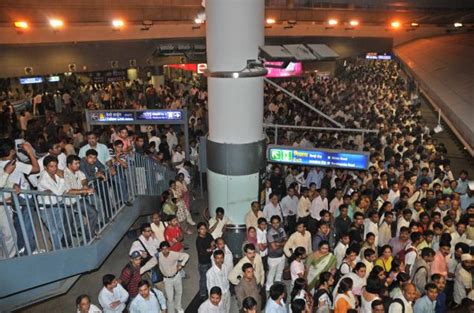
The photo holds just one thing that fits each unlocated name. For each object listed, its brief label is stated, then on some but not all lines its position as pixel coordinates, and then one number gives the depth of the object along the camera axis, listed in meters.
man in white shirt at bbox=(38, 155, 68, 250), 6.46
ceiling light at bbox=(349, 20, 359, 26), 26.53
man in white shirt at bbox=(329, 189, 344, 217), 9.13
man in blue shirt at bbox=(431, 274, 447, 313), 6.28
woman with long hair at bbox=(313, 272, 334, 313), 6.04
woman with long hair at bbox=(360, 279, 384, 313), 5.93
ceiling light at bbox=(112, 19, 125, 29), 18.99
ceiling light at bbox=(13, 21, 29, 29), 16.09
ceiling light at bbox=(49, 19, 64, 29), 16.67
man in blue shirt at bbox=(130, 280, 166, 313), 5.97
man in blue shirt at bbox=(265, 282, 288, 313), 5.92
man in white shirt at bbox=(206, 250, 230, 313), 6.72
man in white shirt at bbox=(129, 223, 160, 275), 6.96
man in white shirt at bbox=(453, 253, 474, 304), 7.07
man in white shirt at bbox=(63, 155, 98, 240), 6.72
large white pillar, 8.12
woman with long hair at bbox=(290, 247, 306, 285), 6.98
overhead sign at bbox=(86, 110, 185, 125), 11.59
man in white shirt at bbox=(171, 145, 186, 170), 12.03
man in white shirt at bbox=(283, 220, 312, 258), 7.61
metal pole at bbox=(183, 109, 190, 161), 11.58
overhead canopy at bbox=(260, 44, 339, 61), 8.27
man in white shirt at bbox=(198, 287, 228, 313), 5.89
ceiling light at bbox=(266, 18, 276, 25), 23.55
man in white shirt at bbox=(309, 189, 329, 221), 9.24
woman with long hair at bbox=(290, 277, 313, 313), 6.03
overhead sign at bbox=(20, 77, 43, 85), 19.54
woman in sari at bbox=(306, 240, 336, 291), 6.90
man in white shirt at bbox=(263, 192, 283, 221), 8.95
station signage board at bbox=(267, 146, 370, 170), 8.53
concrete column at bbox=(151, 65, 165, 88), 26.02
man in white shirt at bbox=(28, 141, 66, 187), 7.02
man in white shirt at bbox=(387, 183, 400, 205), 9.60
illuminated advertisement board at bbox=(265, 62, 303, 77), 24.64
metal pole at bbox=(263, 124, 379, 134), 8.66
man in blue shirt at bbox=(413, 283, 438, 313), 5.97
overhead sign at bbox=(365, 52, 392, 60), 29.92
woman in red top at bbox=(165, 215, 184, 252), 7.68
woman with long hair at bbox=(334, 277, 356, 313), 5.92
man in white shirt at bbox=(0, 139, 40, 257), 6.15
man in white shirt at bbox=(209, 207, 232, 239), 8.23
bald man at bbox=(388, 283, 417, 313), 5.74
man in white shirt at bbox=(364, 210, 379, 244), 8.06
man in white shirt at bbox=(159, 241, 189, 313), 6.98
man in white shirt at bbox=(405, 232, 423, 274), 7.20
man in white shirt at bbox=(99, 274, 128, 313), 6.02
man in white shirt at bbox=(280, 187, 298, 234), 9.66
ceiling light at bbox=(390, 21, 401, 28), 28.08
